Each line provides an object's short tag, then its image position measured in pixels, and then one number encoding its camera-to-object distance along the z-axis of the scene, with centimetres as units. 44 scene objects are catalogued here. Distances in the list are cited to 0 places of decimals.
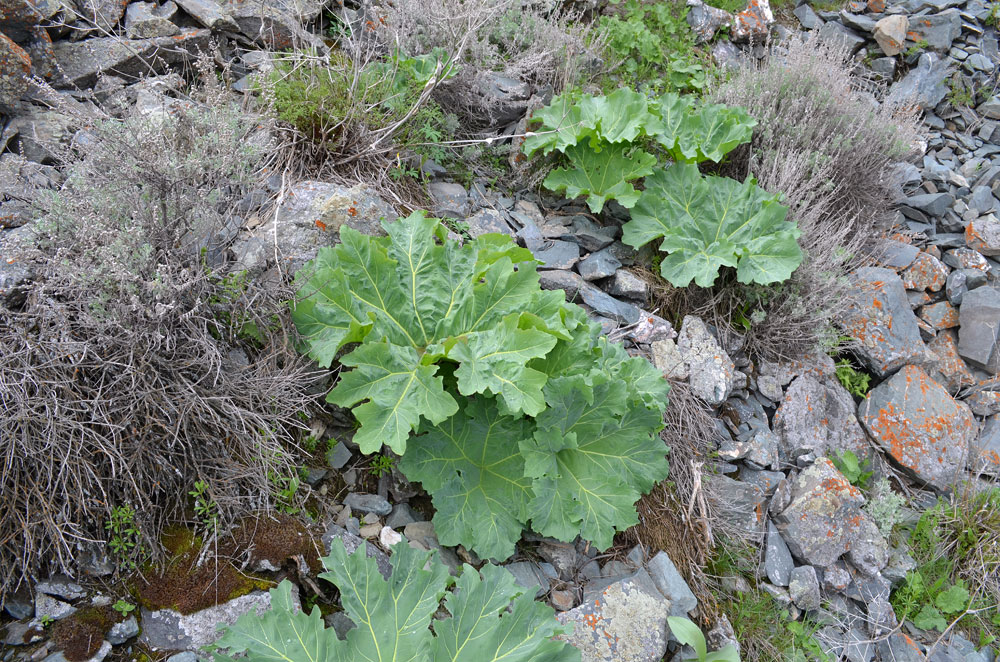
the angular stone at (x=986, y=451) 441
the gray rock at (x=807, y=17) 645
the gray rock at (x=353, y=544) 266
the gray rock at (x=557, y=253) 400
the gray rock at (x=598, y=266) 405
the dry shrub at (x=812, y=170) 424
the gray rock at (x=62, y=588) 225
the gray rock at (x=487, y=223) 399
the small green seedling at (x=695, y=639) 281
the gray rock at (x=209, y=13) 408
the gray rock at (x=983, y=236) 522
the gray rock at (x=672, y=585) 300
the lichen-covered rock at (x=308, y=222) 318
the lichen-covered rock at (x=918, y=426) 429
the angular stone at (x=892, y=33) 631
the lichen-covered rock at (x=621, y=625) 274
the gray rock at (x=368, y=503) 286
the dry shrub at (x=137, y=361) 226
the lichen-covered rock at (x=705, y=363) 383
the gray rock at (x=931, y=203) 538
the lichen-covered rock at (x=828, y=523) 365
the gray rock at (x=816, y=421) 399
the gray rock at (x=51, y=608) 222
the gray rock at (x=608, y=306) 384
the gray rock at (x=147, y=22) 388
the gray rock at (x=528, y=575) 286
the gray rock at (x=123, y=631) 223
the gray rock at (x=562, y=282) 385
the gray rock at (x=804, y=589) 351
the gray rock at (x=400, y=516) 286
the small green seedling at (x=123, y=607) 227
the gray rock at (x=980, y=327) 478
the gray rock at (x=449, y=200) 405
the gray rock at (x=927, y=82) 615
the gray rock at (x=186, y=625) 227
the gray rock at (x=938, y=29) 634
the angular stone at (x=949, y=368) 475
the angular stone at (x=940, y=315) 495
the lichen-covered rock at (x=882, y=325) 446
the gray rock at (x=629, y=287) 400
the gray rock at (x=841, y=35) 625
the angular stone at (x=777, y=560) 353
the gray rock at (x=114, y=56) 362
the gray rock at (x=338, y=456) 292
